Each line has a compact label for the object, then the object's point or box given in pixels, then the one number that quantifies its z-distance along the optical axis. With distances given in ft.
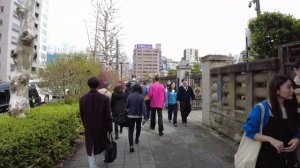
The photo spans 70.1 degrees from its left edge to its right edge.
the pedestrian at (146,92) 26.31
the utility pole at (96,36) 61.86
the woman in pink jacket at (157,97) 22.70
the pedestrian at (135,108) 17.72
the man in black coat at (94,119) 12.24
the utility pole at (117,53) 72.34
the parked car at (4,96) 38.10
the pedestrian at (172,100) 27.14
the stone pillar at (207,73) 25.64
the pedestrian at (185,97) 26.67
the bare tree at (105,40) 62.87
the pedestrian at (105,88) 19.34
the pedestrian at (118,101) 19.09
